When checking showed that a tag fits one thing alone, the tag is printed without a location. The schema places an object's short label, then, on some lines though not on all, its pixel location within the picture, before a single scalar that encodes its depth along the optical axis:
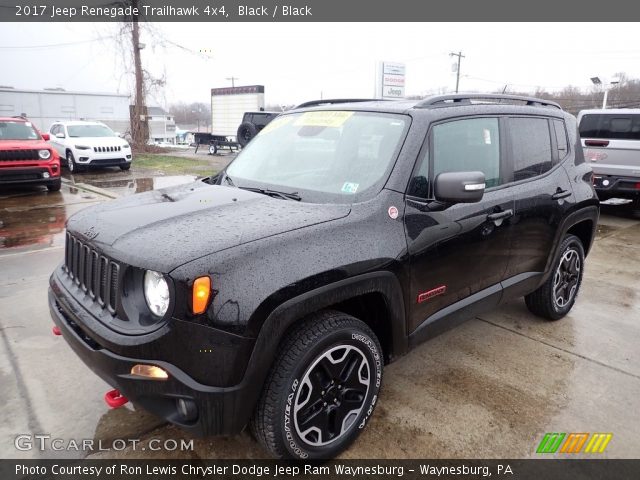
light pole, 17.96
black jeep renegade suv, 2.03
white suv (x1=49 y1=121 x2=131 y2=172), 14.19
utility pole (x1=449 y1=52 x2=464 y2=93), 45.90
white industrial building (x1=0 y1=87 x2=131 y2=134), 29.12
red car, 10.14
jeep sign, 23.94
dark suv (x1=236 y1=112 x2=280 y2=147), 21.30
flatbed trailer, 22.47
